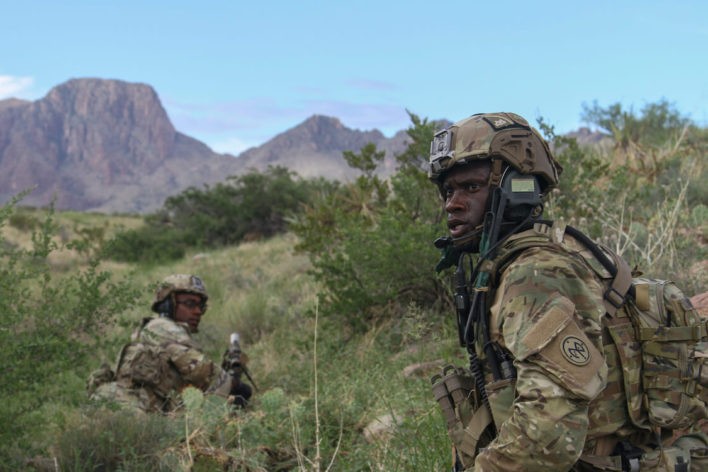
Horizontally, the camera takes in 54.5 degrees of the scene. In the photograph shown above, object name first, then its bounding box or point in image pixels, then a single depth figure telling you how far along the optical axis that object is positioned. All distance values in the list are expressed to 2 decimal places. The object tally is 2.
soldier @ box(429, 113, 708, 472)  1.97
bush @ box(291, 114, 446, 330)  6.98
